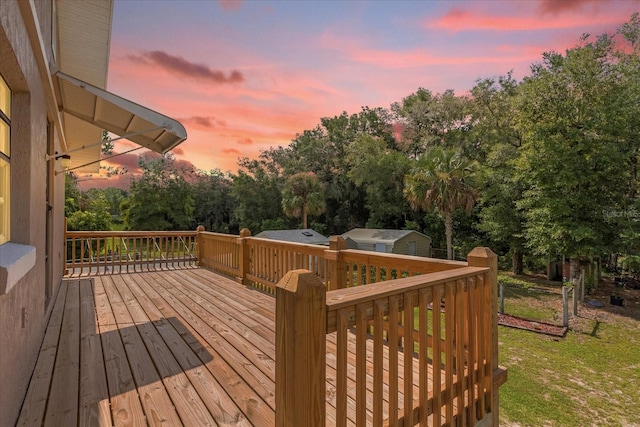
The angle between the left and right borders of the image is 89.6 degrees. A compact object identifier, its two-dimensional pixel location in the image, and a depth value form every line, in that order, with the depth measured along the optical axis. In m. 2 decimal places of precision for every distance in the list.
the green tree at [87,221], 14.64
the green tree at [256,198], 28.77
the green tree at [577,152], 13.94
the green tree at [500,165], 18.42
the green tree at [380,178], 24.92
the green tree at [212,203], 31.14
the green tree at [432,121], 25.08
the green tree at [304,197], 24.17
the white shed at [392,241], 19.86
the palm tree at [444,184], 17.12
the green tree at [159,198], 26.20
